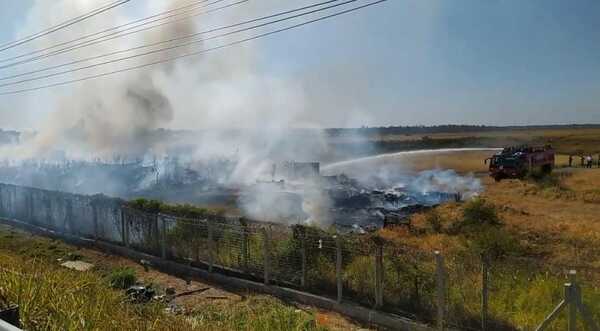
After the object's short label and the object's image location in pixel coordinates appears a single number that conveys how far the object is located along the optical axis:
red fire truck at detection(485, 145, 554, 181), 35.91
